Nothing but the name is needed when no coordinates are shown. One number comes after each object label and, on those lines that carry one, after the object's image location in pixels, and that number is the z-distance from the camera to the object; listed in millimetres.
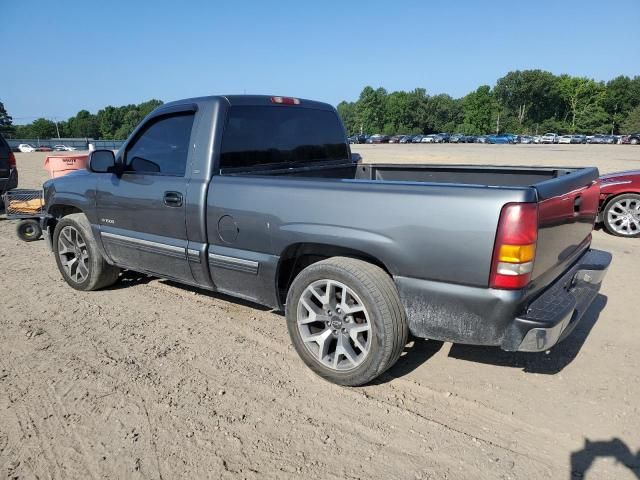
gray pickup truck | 2449
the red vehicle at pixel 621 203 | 6996
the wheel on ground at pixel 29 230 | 6902
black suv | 9455
